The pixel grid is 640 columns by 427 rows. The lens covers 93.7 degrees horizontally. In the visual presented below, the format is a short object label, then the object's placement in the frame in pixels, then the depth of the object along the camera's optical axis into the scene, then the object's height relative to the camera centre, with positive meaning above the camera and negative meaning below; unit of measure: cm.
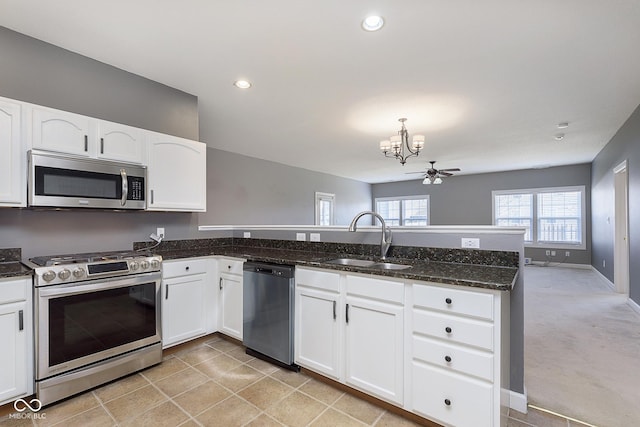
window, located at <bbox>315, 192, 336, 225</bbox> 821 +17
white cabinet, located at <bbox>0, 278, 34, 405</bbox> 182 -77
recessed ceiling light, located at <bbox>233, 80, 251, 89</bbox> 297 +132
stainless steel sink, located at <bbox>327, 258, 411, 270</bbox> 227 -40
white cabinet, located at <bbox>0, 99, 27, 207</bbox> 200 +39
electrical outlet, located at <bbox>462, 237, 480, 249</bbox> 212 -21
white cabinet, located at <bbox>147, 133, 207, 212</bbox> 276 +39
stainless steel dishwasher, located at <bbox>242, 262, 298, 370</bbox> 236 -80
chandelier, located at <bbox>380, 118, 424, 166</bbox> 411 +101
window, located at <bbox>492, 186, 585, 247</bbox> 746 -1
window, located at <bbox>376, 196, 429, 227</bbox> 965 +14
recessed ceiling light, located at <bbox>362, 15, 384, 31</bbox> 203 +132
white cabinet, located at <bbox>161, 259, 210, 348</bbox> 261 -78
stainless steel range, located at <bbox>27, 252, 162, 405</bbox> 192 -74
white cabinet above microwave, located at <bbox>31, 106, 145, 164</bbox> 215 +62
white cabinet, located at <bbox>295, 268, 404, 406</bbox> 185 -79
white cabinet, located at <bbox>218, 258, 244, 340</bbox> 278 -78
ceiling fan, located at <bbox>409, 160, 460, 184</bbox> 617 +80
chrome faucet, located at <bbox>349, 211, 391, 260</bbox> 244 -22
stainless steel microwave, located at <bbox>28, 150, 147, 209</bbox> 210 +25
